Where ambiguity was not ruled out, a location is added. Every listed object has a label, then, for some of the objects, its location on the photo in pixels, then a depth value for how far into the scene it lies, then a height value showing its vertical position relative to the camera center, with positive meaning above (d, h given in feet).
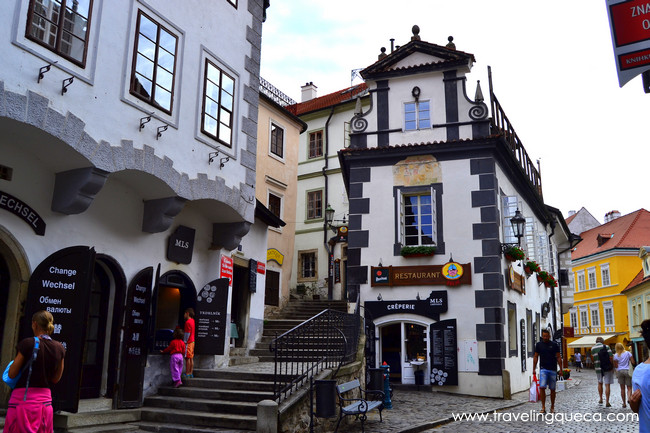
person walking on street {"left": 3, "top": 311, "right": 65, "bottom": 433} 19.89 -1.43
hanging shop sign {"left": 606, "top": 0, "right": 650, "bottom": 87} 19.26 +10.07
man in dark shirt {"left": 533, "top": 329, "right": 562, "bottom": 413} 41.57 -0.99
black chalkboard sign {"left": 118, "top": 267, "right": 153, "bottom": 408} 34.32 -0.04
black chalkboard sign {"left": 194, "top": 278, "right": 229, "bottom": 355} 39.88 +1.54
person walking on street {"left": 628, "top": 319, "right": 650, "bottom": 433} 15.58 -1.27
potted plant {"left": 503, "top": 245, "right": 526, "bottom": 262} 57.06 +8.70
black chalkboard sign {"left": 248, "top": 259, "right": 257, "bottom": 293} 51.23 +5.54
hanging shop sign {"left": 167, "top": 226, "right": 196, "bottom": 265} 38.95 +6.17
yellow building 172.14 +20.49
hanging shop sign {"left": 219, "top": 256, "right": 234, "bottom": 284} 42.96 +5.26
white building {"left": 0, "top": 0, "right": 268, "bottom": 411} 28.19 +8.97
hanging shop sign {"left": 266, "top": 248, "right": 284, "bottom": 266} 78.33 +11.31
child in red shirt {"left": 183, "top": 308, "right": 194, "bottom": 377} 37.68 -0.24
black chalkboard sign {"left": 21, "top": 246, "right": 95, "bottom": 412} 28.71 +1.64
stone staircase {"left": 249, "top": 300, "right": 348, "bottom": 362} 50.39 +2.45
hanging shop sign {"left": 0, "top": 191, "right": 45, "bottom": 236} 28.14 +5.99
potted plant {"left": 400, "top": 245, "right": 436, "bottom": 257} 57.72 +8.81
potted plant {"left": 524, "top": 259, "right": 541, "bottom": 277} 67.15 +8.69
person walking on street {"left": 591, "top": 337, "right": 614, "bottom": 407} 48.96 -1.65
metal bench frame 30.53 -3.27
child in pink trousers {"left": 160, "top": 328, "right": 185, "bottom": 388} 36.42 -0.84
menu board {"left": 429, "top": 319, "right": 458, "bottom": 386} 54.85 -0.83
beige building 79.10 +21.98
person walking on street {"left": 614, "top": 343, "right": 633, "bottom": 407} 47.03 -1.36
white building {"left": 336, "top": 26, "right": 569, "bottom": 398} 55.42 +11.39
